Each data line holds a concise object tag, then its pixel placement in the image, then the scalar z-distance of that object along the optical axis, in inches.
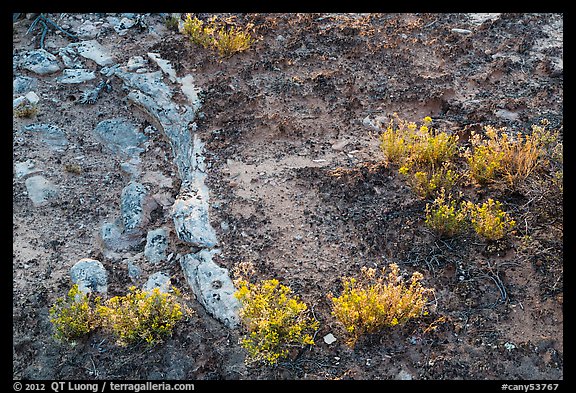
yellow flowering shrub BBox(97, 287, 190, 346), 202.5
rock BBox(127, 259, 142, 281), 240.5
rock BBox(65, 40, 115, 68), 369.1
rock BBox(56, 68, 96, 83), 358.9
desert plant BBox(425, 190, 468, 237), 225.5
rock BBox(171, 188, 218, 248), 238.7
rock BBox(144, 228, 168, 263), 247.6
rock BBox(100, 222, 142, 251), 258.2
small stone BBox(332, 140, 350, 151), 288.5
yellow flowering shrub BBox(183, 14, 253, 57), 349.1
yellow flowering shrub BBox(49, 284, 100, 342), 207.3
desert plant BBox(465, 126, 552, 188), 241.4
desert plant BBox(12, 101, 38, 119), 329.7
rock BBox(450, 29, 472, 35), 374.0
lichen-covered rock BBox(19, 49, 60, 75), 363.6
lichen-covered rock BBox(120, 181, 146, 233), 264.8
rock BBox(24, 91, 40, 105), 342.0
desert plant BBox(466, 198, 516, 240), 219.9
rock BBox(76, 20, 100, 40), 393.4
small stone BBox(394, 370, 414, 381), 186.5
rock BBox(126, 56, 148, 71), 356.1
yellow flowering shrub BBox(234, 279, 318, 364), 190.9
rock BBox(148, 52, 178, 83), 342.8
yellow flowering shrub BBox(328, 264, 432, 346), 191.3
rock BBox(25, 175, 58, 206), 283.4
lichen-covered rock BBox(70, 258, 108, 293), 234.8
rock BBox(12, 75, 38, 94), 350.6
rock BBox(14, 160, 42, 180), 295.7
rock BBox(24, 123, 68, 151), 317.7
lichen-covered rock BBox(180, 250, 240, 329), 209.9
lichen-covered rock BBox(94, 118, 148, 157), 315.0
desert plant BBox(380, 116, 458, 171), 260.5
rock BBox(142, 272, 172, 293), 229.0
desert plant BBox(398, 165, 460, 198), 246.1
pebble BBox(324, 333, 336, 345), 199.0
